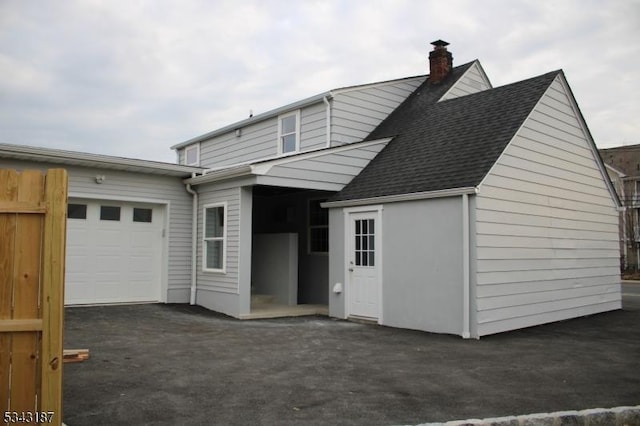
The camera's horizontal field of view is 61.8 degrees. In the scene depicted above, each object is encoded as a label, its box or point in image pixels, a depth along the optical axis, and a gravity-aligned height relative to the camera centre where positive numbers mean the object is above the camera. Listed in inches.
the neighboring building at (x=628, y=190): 1471.5 +171.4
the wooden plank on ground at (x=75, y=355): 182.9 -37.7
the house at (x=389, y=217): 374.6 +25.4
